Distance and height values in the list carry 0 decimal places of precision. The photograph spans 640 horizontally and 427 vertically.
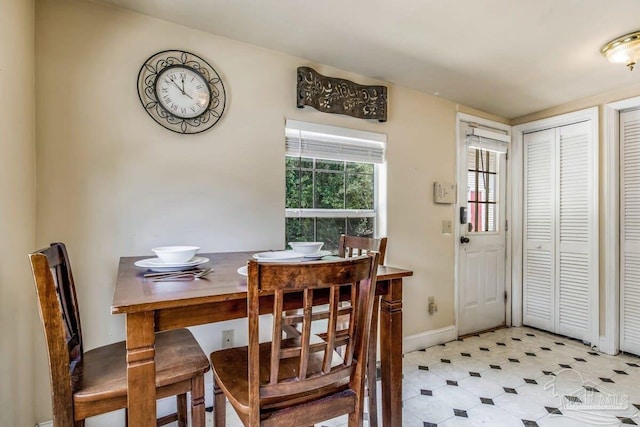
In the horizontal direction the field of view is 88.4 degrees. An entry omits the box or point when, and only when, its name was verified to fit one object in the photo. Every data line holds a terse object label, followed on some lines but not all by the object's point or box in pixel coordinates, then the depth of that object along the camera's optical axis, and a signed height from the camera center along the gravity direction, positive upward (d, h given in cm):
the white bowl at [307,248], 162 -16
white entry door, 331 -18
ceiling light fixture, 200 +107
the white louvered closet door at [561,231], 307 -14
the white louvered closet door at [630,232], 283 -12
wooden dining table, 97 -30
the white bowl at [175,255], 141 -17
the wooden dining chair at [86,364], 102 -56
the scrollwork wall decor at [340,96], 232 +92
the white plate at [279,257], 152 -19
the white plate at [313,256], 159 -20
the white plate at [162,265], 135 -21
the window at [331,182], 239 +27
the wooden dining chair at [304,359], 97 -49
